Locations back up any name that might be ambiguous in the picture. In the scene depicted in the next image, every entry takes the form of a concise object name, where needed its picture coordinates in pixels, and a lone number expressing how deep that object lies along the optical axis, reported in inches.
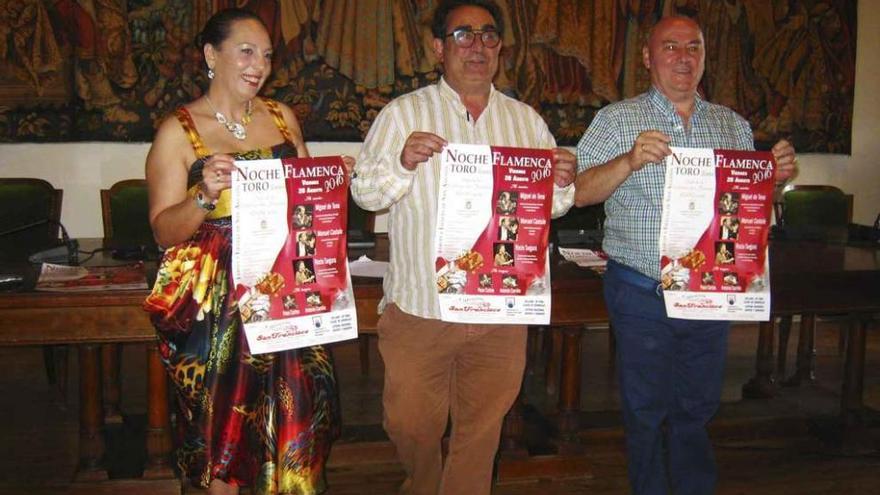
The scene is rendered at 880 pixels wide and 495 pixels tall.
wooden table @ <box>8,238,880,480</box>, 101.1
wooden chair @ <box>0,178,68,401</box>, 164.1
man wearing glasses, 86.1
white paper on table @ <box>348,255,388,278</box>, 115.7
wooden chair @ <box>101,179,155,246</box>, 167.0
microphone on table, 120.4
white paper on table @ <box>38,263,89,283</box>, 109.0
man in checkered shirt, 91.9
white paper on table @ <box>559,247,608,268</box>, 125.0
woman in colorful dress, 78.3
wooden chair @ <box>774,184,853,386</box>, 181.0
